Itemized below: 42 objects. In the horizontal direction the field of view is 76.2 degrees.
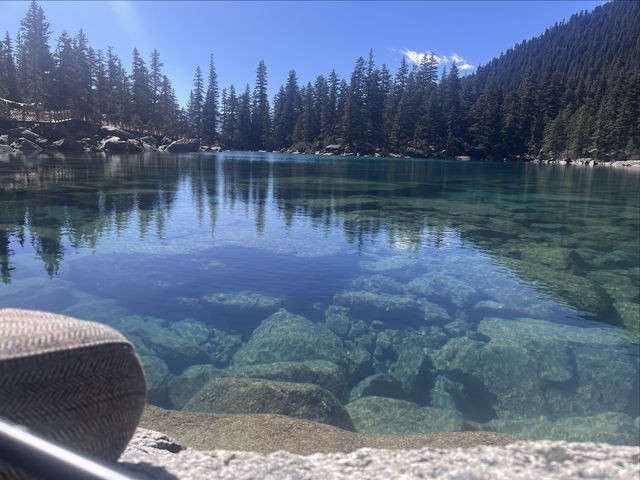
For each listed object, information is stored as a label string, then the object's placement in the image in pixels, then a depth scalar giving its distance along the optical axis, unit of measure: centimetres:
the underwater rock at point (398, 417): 480
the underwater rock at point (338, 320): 720
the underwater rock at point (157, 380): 529
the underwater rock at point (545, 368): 534
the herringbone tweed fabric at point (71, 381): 176
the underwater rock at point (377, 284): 886
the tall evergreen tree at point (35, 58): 6159
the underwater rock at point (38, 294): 719
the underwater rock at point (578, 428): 458
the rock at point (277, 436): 398
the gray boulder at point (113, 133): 6056
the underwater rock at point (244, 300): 792
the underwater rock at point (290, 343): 645
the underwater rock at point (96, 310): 697
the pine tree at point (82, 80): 6419
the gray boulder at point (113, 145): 5619
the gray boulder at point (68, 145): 5306
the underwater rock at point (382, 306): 763
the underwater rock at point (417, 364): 579
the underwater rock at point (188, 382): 542
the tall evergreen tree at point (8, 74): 6134
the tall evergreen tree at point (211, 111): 9662
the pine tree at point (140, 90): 7938
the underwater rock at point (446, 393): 546
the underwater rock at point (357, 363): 608
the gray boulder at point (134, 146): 5882
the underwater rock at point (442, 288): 854
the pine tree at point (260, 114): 9962
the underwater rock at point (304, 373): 570
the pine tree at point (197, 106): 9925
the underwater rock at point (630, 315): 701
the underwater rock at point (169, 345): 629
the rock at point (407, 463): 251
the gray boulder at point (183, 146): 6781
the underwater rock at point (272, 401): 483
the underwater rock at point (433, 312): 759
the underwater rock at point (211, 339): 645
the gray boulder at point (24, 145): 4731
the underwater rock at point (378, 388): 569
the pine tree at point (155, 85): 8324
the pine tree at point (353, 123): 8681
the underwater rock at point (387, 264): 1012
